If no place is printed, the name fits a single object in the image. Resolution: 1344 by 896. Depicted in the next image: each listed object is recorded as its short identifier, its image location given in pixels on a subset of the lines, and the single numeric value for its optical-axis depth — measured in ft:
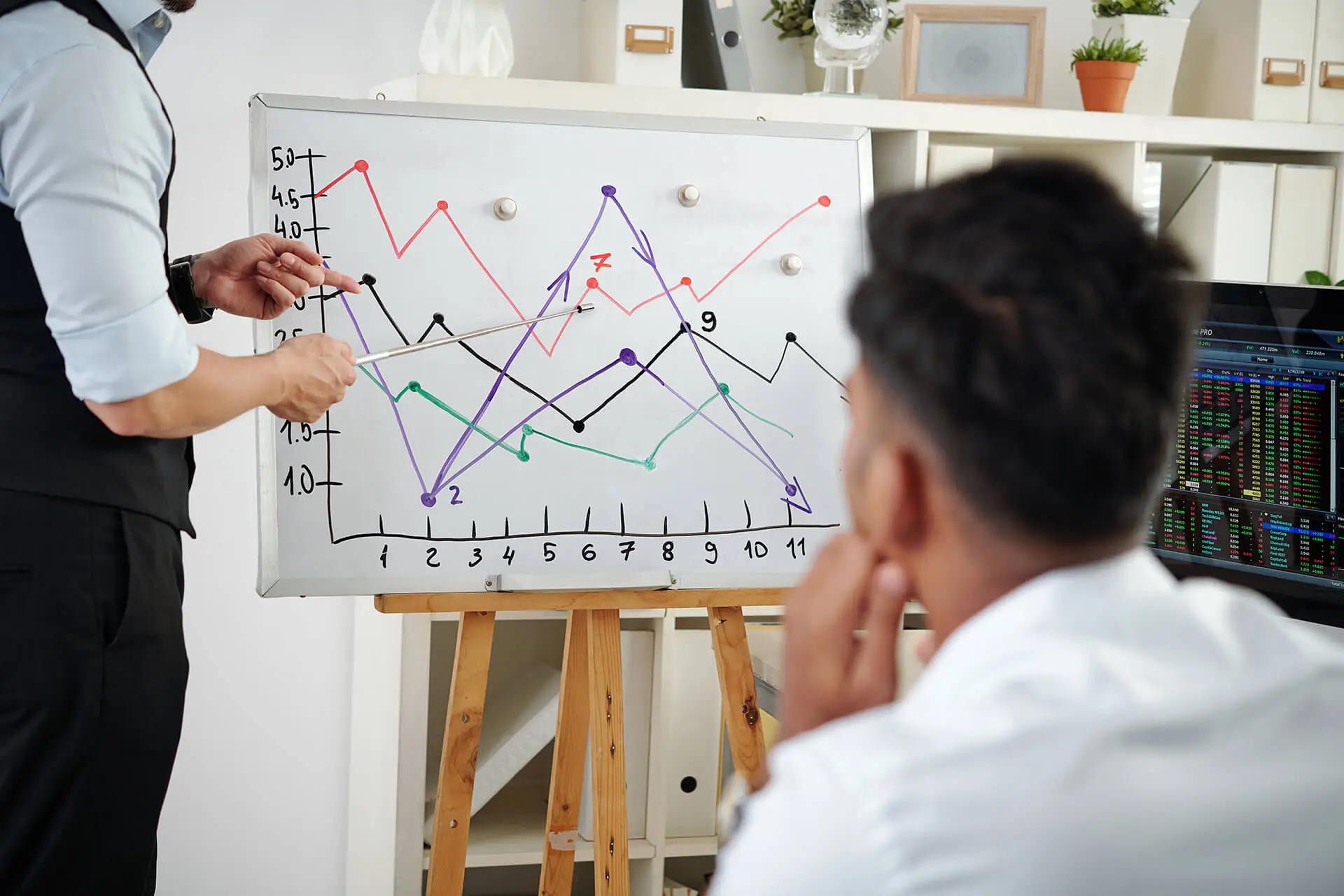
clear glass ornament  6.74
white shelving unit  6.31
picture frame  7.04
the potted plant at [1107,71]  6.93
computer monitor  4.63
